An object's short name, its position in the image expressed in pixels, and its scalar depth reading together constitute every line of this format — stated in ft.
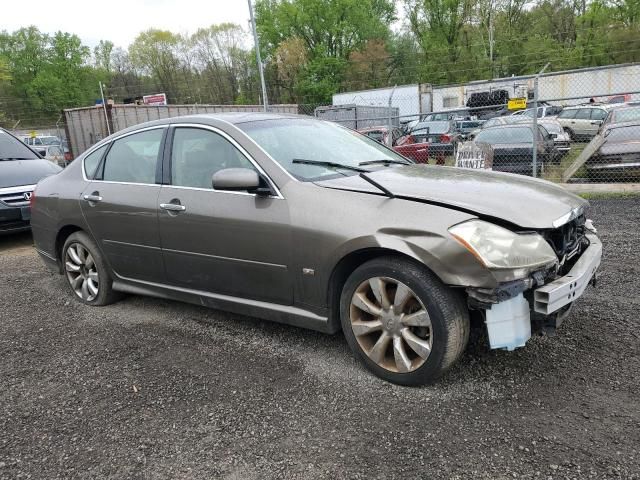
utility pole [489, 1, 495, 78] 150.47
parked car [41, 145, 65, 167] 66.08
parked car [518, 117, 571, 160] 34.53
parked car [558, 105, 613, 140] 65.89
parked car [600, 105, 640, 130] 35.38
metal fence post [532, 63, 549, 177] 28.40
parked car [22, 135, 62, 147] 88.63
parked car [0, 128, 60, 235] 23.44
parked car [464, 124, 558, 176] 32.65
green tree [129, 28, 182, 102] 217.15
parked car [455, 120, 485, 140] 65.02
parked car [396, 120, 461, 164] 40.66
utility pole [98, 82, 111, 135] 57.16
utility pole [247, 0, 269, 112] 60.08
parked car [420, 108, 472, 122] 71.00
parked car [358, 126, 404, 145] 55.99
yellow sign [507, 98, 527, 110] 31.14
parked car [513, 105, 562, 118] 77.87
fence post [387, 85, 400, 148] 33.66
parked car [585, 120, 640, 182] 28.53
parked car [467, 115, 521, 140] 50.14
